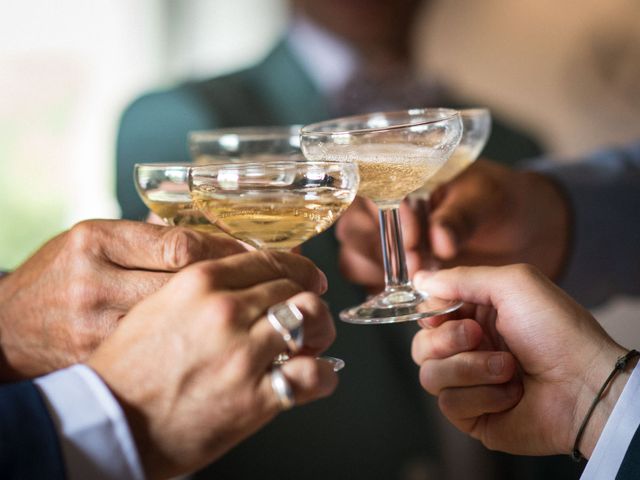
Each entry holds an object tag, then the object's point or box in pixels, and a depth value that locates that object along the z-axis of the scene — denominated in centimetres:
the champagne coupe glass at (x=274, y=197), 67
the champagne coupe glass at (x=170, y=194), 77
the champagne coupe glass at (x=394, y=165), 77
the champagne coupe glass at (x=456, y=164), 102
